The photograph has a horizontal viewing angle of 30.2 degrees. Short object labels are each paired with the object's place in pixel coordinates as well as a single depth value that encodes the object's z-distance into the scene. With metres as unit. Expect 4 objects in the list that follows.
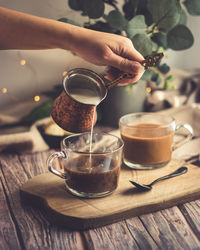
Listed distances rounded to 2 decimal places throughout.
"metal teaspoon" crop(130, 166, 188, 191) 1.10
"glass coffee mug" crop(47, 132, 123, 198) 1.04
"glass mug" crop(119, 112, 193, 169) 1.24
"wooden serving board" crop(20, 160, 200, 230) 0.97
